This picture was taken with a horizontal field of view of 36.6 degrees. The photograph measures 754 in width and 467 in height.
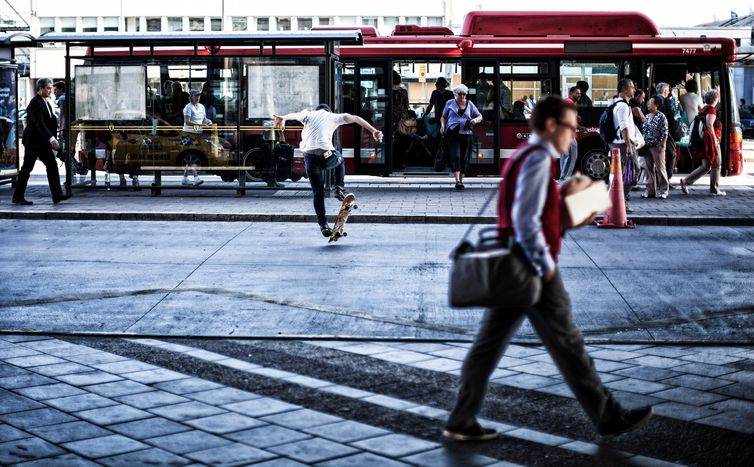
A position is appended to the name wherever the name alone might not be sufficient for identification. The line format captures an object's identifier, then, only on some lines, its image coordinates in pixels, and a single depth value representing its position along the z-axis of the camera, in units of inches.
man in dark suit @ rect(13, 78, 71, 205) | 649.0
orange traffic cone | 568.7
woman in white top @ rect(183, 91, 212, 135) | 753.0
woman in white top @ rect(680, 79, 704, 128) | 842.8
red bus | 845.8
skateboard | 508.3
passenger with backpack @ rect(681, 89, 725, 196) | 718.5
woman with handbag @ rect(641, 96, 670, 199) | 694.5
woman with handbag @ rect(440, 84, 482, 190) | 775.1
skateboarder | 515.5
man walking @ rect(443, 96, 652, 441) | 199.9
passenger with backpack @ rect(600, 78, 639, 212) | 586.9
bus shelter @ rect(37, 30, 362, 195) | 743.7
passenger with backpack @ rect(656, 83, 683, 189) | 759.7
